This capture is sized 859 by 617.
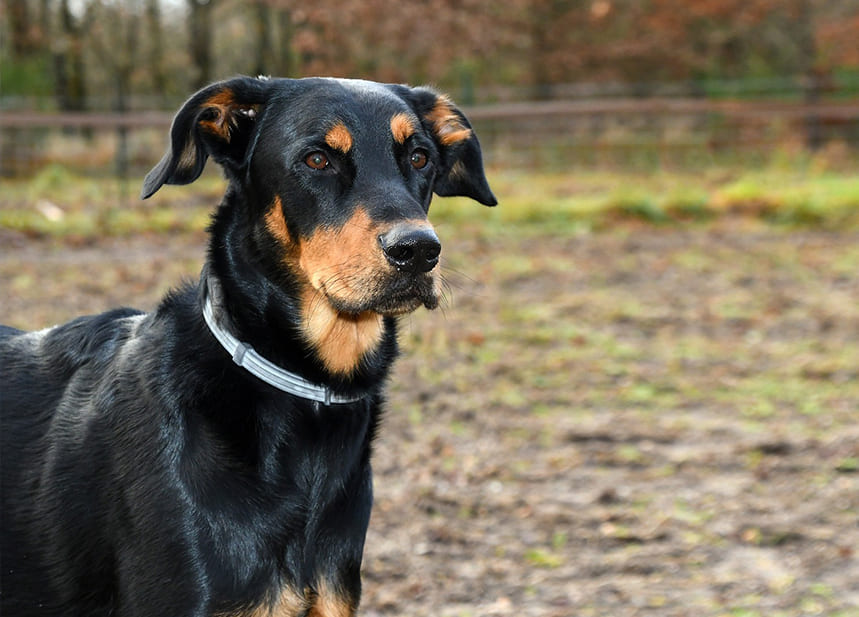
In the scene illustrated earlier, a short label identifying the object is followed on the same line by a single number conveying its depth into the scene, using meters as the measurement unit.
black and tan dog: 2.91
